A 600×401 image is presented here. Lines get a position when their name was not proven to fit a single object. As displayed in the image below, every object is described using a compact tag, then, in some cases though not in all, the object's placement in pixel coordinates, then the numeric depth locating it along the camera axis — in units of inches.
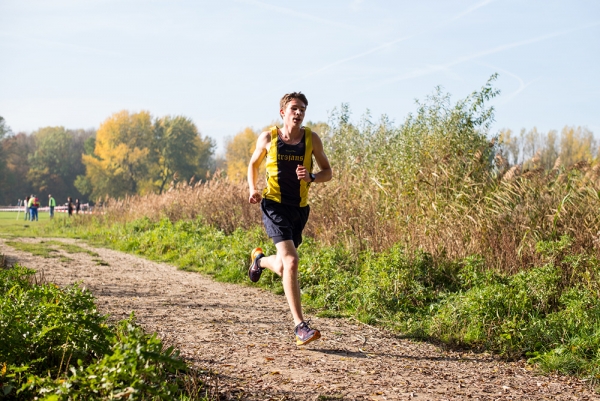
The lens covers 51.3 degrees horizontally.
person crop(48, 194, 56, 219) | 1270.2
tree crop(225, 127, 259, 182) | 2817.4
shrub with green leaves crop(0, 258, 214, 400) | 120.0
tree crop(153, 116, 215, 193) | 2662.4
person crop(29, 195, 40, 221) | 1285.7
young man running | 220.5
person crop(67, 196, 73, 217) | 1174.7
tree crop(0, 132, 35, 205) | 2583.7
